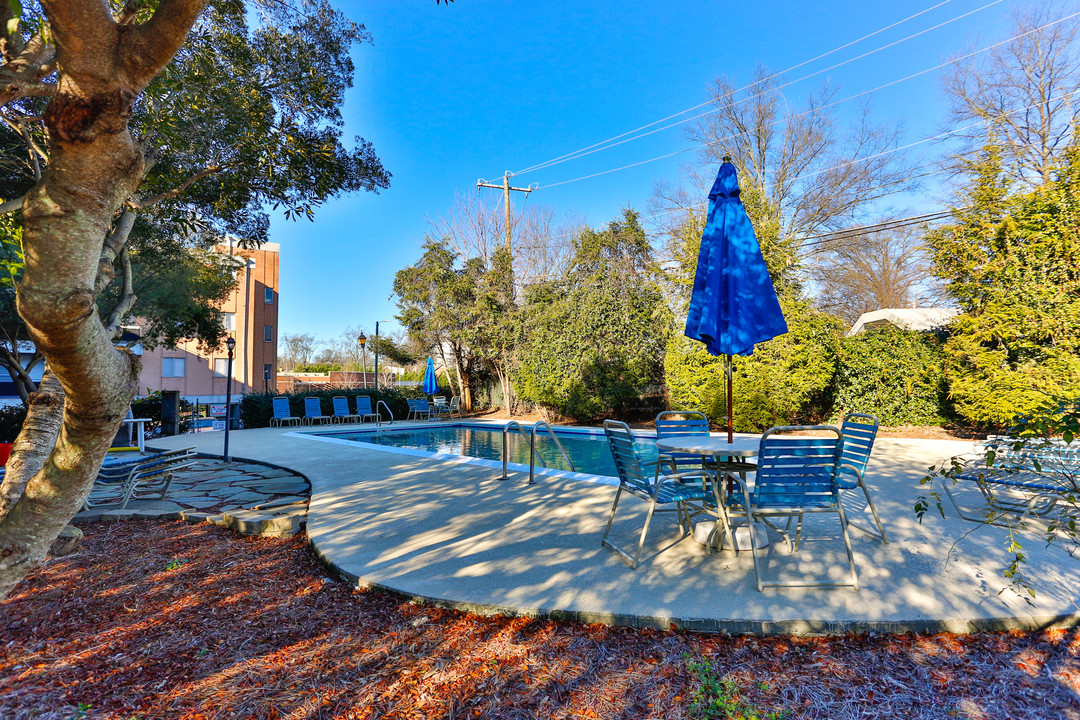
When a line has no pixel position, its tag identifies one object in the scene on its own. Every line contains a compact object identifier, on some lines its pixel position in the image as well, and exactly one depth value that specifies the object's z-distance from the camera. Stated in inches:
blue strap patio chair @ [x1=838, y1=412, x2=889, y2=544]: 127.0
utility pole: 799.7
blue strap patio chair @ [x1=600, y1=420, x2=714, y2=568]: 123.0
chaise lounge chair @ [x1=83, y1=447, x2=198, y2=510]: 180.2
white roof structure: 413.3
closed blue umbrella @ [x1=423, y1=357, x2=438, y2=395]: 679.7
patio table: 114.7
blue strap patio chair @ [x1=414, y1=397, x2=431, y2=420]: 652.7
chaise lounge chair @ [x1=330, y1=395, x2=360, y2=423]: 611.7
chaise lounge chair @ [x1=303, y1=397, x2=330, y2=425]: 588.7
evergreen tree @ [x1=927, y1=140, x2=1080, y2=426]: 315.3
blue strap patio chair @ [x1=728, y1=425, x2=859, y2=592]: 107.0
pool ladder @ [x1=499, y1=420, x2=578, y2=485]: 211.8
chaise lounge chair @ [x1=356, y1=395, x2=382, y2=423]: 624.1
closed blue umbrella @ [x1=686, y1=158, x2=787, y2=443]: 138.3
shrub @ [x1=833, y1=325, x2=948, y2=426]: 392.2
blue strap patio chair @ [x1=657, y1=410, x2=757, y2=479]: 128.5
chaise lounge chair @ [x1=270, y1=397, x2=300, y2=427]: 564.5
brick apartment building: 1096.8
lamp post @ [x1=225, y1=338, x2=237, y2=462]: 289.0
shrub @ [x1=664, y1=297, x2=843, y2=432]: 413.7
